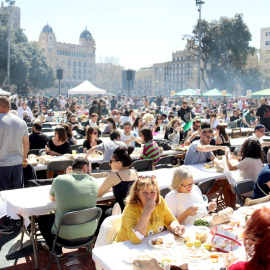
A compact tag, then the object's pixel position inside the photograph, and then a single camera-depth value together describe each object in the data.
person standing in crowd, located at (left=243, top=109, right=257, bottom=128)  13.53
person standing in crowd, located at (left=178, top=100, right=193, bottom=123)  11.00
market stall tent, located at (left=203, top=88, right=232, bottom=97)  30.20
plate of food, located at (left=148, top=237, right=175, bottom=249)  2.76
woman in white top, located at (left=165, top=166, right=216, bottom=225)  3.64
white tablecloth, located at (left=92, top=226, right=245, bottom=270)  2.47
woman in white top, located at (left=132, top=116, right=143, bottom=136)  9.88
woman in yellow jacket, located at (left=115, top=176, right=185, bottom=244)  2.89
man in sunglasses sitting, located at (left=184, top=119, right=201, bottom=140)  8.69
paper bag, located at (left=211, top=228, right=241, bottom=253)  2.70
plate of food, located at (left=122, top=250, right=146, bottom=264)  2.51
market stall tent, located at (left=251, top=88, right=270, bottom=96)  26.36
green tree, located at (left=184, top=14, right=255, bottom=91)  42.90
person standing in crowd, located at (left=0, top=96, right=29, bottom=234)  4.92
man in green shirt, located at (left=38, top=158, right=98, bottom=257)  3.58
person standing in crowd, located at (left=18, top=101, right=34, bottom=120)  13.93
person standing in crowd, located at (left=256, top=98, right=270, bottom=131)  10.92
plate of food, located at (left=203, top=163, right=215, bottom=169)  5.98
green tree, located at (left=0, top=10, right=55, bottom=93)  40.59
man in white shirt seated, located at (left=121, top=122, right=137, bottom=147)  7.98
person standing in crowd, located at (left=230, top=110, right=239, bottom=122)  14.83
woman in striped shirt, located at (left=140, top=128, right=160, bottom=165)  6.45
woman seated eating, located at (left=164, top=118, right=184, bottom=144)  8.88
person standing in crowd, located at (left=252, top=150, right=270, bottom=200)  4.22
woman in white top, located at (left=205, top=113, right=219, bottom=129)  10.91
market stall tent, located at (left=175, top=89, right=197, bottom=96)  30.41
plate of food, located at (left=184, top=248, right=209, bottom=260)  2.57
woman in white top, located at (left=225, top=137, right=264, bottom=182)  5.12
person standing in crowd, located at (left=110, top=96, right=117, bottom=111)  23.79
